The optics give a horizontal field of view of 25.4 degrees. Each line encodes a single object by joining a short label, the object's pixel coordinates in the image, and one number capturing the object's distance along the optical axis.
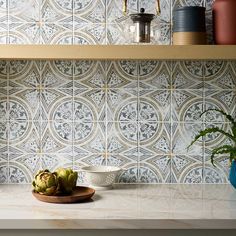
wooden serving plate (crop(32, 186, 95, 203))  2.13
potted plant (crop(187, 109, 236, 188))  2.32
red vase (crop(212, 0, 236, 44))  2.34
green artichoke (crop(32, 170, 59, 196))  2.17
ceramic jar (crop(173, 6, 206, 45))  2.36
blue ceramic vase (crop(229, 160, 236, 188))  2.35
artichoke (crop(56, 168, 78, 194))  2.21
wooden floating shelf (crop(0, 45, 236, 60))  2.25
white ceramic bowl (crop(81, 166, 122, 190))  2.38
